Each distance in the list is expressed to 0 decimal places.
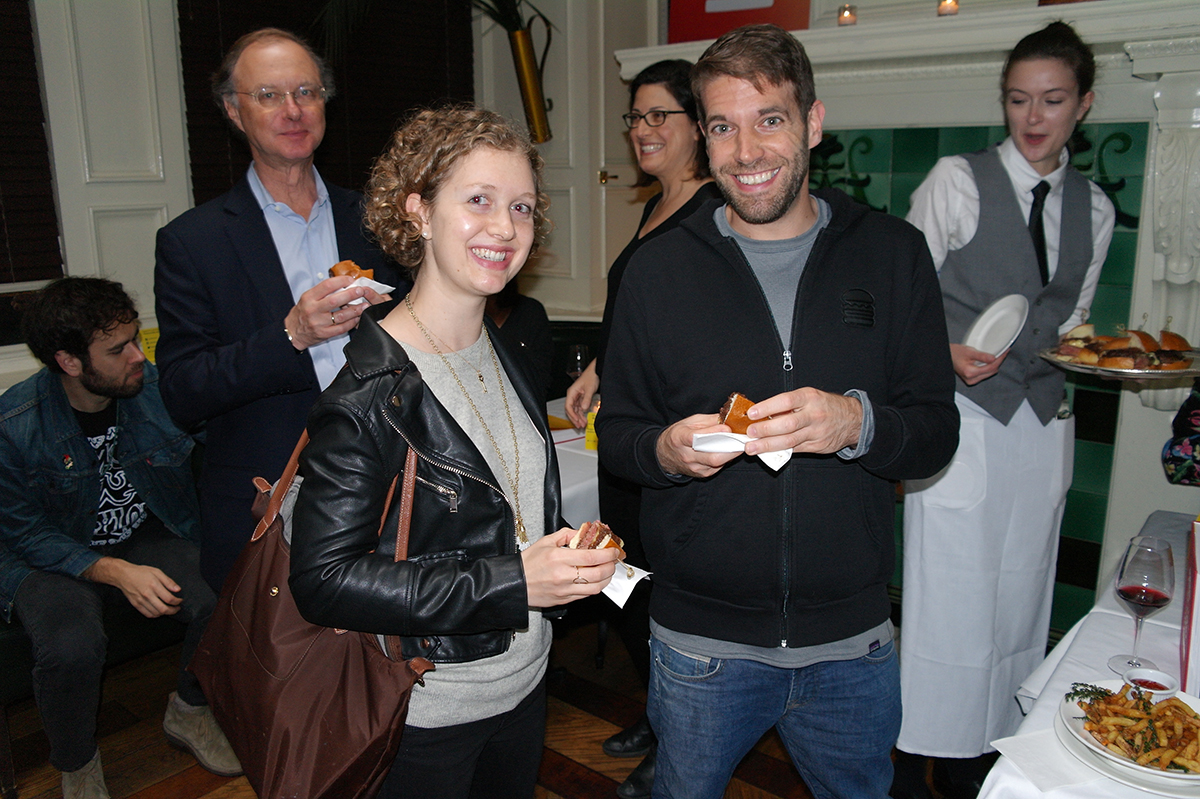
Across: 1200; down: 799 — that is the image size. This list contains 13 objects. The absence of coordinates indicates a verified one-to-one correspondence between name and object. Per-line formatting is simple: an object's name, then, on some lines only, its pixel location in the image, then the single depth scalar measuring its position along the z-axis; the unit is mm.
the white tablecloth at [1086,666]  1274
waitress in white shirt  2514
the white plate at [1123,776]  1215
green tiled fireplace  3250
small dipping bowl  1393
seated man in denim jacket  2490
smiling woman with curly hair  1181
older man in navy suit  1955
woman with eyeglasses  2539
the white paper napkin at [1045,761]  1275
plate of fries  1231
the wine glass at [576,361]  3322
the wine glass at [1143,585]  1553
